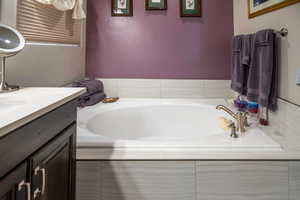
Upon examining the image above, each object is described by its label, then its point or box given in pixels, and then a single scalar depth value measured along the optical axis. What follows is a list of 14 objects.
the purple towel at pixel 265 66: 1.49
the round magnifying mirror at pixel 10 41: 1.03
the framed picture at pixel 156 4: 2.46
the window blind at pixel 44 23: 1.38
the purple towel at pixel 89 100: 2.11
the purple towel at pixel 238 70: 1.96
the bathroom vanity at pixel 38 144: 0.57
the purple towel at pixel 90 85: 2.14
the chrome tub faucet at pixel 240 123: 1.42
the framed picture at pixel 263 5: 1.43
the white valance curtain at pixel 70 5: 1.55
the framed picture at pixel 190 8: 2.45
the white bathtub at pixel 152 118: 2.00
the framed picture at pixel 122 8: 2.47
